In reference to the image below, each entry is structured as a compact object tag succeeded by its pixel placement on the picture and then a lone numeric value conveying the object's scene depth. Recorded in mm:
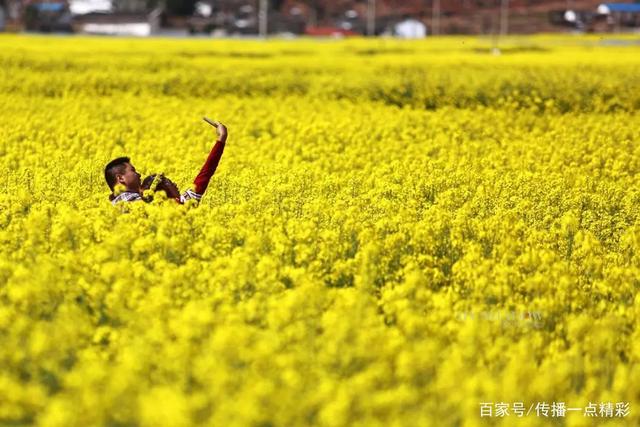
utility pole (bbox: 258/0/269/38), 58681
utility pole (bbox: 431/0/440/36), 98375
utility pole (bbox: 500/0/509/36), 87250
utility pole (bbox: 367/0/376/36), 85325
